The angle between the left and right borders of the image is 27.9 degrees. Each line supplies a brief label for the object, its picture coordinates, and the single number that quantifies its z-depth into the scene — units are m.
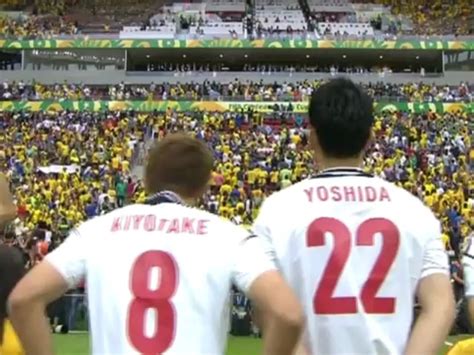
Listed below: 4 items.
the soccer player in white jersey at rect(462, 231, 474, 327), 4.00
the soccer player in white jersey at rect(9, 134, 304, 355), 2.94
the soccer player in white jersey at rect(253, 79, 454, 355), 3.05
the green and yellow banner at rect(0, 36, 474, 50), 46.06
